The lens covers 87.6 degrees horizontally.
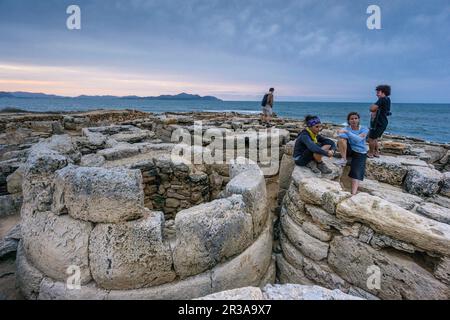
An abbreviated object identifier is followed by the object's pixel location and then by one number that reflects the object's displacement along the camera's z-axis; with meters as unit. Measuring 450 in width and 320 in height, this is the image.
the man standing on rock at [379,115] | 4.90
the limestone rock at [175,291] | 2.68
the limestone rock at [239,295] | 2.03
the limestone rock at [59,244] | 2.70
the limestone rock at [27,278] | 2.87
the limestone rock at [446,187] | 4.19
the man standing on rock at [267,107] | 10.58
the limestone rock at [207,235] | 2.77
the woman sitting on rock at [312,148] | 4.23
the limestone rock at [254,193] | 3.30
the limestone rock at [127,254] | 2.63
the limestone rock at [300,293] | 2.09
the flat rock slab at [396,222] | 2.44
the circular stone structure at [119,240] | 2.67
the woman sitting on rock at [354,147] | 4.21
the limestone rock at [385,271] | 2.45
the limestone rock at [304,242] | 3.26
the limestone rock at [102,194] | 2.67
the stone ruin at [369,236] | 2.51
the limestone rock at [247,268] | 2.93
